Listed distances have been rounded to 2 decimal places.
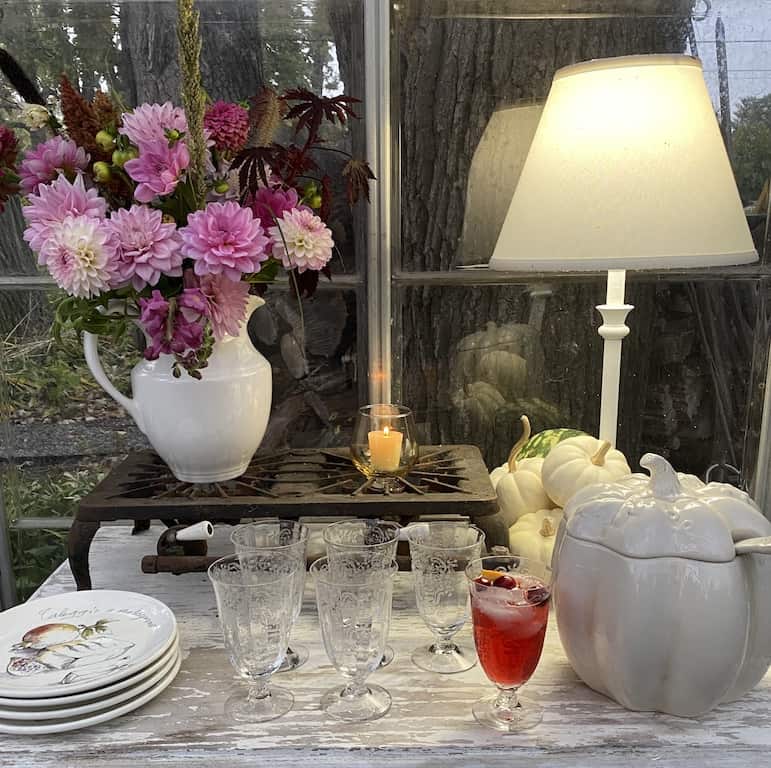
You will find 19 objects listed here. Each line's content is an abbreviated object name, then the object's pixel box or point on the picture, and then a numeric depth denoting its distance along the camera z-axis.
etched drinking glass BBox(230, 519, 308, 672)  0.93
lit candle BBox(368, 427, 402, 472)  1.18
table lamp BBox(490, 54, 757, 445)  1.02
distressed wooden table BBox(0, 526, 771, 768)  0.78
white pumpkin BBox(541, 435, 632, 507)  1.15
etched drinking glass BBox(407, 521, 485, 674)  0.93
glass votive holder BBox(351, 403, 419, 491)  1.18
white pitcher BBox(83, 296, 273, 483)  1.06
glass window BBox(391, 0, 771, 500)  1.38
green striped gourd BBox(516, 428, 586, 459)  1.38
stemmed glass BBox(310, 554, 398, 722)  0.83
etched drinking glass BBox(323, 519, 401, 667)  0.92
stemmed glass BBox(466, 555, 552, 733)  0.82
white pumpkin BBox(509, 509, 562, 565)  1.15
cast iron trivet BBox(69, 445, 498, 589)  1.08
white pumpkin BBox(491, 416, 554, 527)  1.24
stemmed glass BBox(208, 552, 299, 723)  0.83
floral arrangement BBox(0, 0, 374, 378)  0.94
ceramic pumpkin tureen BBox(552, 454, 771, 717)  0.80
